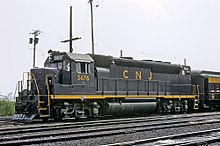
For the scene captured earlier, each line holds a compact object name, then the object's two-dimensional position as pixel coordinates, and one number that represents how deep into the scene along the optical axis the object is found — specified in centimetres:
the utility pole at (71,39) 2530
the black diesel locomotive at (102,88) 1439
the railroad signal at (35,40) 3570
